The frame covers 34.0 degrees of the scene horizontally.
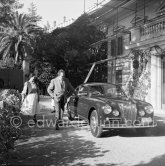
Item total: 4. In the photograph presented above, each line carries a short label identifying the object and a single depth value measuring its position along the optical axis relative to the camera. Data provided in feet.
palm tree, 114.83
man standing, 26.20
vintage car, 22.20
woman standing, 26.40
